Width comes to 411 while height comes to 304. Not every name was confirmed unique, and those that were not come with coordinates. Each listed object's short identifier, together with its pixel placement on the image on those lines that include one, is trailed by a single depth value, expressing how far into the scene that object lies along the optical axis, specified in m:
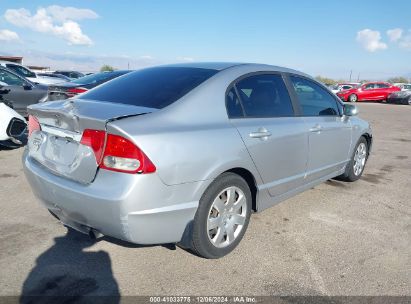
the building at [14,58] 39.16
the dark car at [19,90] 8.53
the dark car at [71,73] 26.23
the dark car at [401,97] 27.56
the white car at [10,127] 6.27
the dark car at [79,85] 6.87
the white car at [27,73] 14.08
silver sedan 2.52
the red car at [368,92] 28.56
